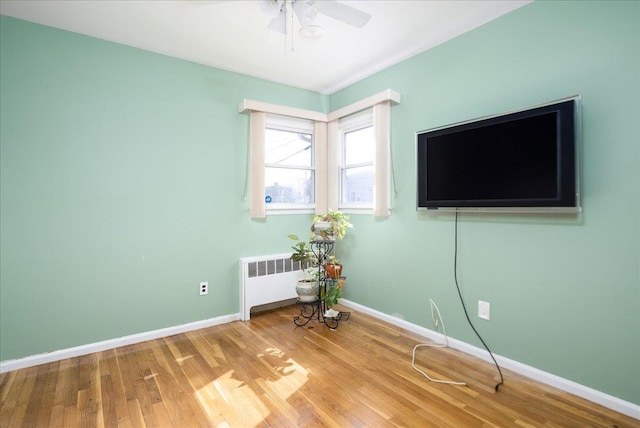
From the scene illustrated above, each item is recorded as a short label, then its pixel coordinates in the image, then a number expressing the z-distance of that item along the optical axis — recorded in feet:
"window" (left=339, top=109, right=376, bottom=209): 11.41
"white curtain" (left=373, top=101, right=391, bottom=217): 10.27
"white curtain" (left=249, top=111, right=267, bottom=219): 11.10
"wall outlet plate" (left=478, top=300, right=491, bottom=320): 7.88
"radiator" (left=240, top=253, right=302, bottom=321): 10.88
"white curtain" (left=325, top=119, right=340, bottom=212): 12.44
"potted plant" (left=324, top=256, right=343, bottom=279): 11.07
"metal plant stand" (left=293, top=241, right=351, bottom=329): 10.58
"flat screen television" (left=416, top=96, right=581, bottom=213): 6.21
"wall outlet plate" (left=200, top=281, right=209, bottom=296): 10.33
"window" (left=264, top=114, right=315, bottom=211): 11.92
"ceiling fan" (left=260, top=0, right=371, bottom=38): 5.77
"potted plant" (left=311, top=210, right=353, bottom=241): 10.95
